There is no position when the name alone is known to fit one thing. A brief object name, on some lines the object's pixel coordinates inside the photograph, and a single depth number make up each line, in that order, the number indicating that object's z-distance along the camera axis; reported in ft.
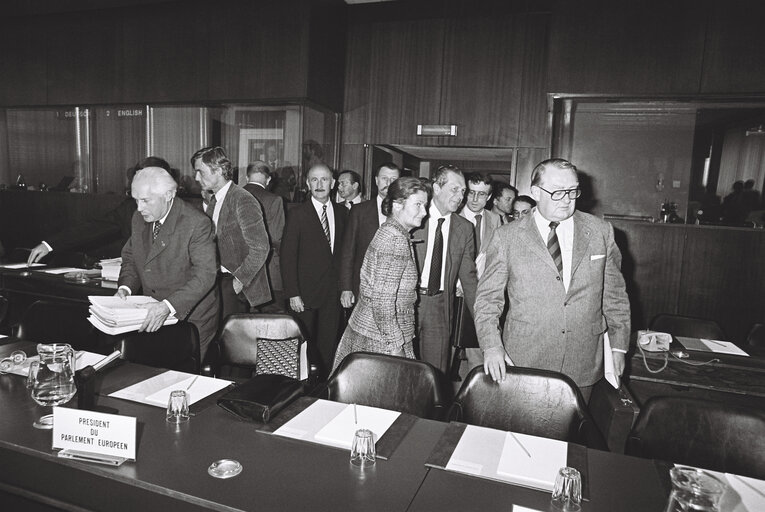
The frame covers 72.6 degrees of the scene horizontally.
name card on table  4.68
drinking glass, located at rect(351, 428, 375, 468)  4.82
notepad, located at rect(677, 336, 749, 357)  9.52
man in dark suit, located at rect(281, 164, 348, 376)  13.39
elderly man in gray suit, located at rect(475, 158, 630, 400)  7.61
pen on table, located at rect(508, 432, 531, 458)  5.12
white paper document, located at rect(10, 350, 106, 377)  6.55
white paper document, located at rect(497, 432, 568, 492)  4.64
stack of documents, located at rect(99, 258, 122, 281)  13.15
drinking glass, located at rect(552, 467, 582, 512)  4.27
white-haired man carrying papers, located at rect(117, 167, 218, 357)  8.73
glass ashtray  4.51
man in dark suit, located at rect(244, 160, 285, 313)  14.47
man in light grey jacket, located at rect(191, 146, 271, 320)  11.39
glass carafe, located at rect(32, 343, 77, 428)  5.21
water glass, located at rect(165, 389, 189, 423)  5.50
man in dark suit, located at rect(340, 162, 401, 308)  12.81
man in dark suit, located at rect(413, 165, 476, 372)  11.01
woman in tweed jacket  8.71
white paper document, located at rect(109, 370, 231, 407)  6.01
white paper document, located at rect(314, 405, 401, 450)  5.22
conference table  4.27
